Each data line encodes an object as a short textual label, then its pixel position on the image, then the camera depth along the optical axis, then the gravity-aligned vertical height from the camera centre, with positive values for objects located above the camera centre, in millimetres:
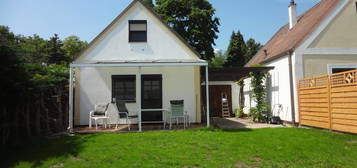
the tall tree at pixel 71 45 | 36444 +8361
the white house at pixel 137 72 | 10141 +1120
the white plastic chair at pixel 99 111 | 9211 -531
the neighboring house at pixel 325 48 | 10078 +2059
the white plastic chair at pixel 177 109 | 8828 -457
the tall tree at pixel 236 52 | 32094 +6149
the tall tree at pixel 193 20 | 24094 +8005
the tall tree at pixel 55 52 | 29172 +5799
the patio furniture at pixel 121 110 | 8906 -480
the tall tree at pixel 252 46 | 39072 +8678
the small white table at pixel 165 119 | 9948 -928
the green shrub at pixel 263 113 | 11484 -825
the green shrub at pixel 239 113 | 15188 -1079
